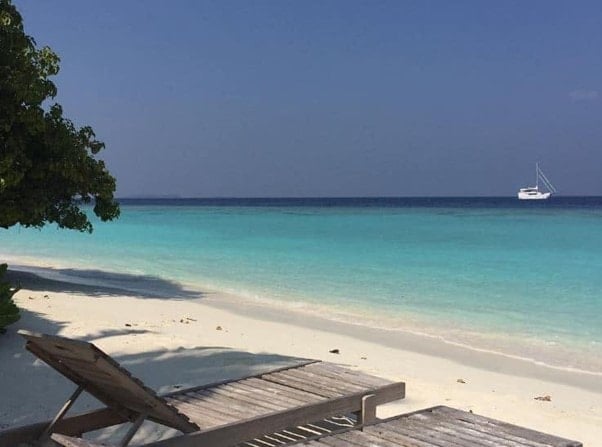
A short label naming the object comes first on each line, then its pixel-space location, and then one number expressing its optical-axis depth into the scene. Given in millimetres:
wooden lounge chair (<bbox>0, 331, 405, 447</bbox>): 3408
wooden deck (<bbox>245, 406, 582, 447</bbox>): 3619
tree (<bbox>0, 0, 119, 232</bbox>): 8312
